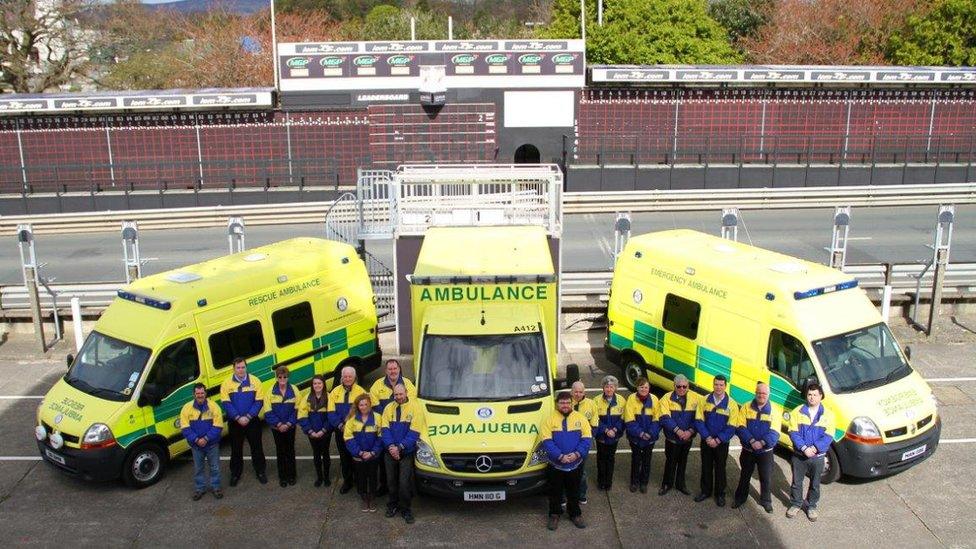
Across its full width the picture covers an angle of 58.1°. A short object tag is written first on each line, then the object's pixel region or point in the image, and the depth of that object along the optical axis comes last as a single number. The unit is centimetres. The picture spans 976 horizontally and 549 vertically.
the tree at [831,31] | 3941
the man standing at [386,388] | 988
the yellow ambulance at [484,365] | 929
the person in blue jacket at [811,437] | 927
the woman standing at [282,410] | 1002
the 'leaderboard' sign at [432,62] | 2809
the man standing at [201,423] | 970
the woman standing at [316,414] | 992
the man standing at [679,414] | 973
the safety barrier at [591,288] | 1612
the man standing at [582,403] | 934
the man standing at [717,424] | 948
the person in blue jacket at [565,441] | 901
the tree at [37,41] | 3659
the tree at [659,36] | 3719
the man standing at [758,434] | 927
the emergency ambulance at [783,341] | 993
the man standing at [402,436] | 926
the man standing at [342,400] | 989
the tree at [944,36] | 3444
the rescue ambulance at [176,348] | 1012
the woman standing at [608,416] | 973
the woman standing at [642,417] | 975
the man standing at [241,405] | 1002
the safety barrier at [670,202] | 2539
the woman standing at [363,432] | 942
